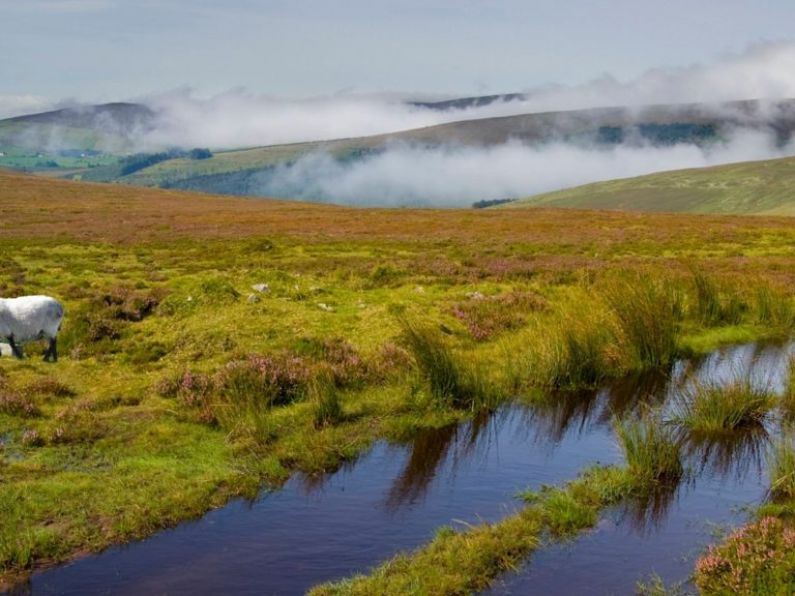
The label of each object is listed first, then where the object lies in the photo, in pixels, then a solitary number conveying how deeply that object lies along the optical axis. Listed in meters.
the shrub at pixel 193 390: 15.59
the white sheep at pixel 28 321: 19.47
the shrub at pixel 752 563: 8.91
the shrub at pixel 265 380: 16.17
